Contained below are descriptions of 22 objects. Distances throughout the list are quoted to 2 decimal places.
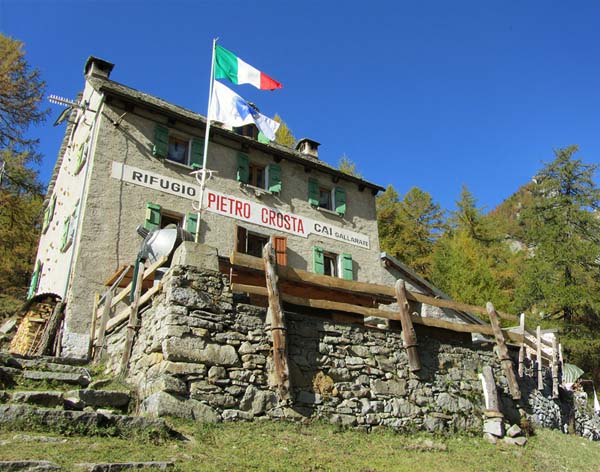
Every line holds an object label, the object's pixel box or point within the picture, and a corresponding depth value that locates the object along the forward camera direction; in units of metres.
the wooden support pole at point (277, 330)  7.34
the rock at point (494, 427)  9.02
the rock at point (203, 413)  6.74
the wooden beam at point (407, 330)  8.98
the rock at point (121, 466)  4.47
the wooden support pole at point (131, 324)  8.40
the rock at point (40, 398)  6.16
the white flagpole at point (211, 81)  12.83
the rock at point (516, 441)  8.77
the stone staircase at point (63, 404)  5.52
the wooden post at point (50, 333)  11.47
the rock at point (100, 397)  6.54
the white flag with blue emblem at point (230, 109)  13.05
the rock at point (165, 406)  6.51
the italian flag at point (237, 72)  13.31
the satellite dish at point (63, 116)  18.11
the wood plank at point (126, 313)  8.13
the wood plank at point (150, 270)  8.46
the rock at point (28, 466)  4.26
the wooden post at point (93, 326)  10.86
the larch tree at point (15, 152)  20.03
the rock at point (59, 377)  7.55
